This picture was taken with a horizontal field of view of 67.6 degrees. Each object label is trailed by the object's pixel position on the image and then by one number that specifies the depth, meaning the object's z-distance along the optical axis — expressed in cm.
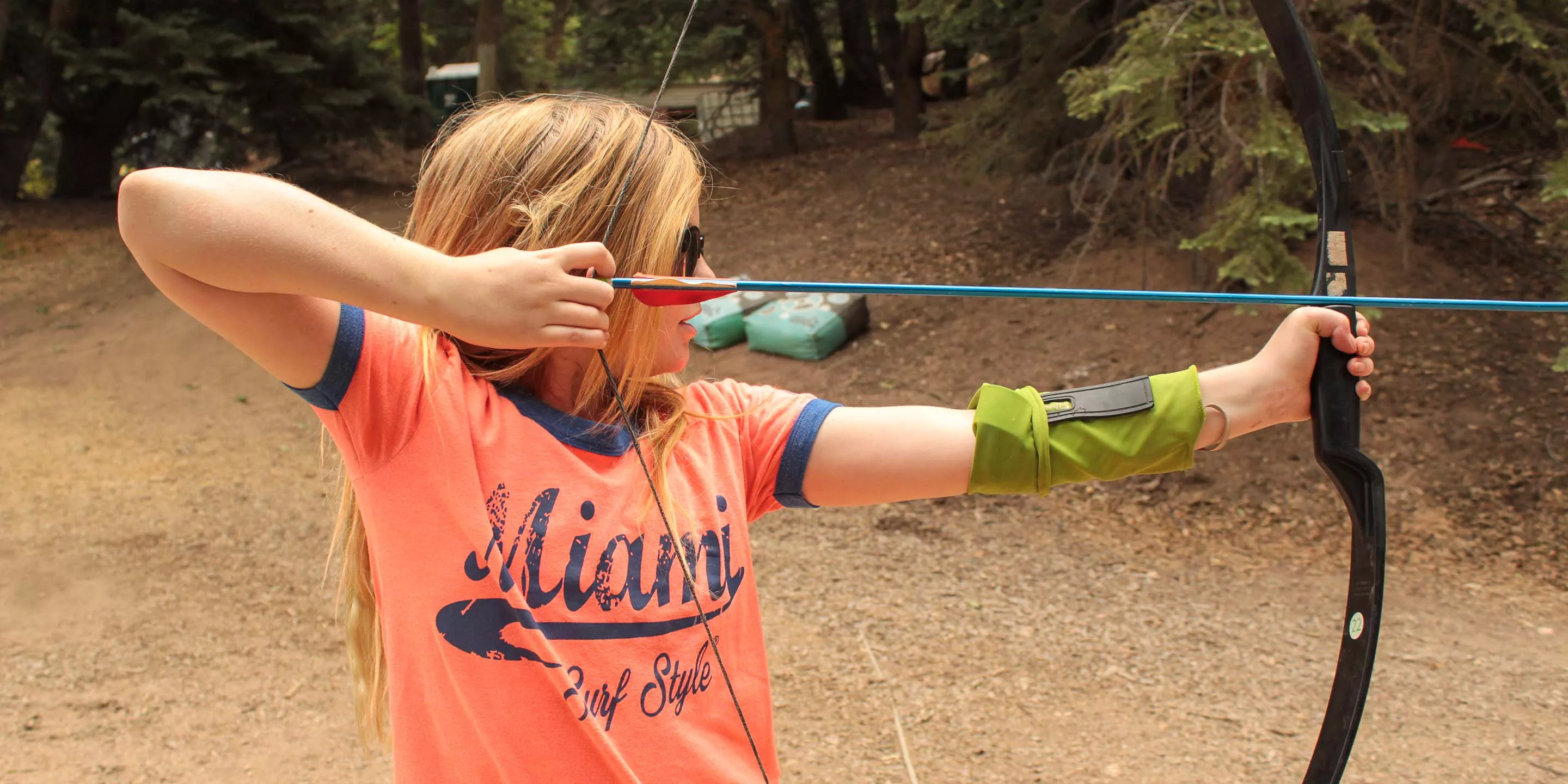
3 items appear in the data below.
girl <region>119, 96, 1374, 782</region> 106
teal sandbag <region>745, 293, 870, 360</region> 659
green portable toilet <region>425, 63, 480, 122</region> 1589
